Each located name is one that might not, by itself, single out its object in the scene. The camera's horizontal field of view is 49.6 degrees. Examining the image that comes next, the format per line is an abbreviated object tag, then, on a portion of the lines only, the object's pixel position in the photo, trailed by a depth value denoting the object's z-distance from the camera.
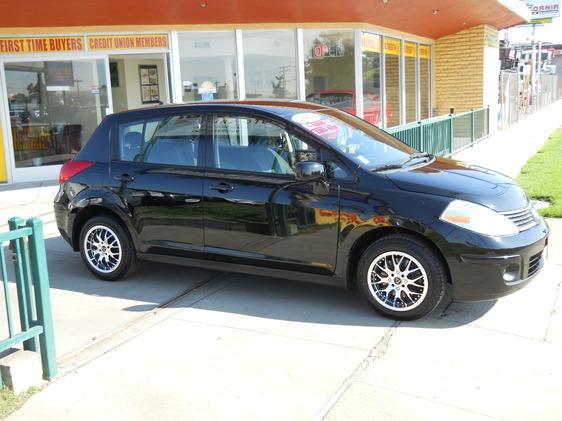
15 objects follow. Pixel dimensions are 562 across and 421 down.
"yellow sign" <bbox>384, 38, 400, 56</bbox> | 15.23
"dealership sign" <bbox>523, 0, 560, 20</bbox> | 28.95
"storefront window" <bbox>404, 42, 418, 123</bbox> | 16.78
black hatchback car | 4.39
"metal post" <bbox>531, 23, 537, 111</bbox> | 31.09
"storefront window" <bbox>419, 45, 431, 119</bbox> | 18.03
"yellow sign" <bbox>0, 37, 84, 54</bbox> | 11.54
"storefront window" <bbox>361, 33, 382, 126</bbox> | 13.91
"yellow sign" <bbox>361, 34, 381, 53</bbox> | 13.70
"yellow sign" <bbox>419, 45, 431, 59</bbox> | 17.84
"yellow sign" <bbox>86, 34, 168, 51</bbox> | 11.91
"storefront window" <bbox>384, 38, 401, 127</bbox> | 15.52
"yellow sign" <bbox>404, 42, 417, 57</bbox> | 16.70
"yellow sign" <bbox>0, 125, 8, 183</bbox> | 11.89
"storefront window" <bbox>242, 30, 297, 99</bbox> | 12.81
